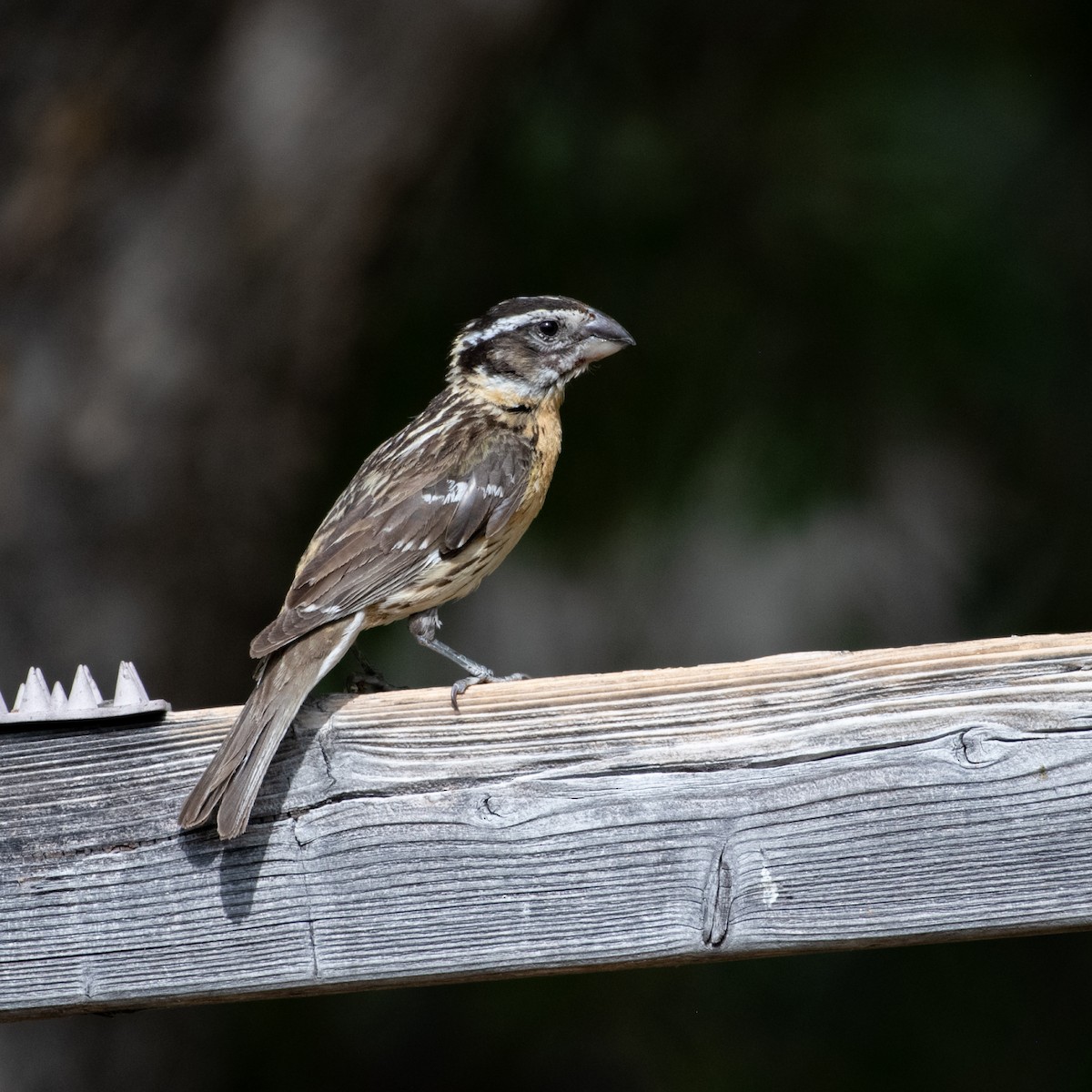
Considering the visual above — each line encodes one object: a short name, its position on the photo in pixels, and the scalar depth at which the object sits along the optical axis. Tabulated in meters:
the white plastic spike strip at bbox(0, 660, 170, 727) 5.05
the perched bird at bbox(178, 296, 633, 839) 5.93
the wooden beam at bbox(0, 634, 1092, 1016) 4.76
